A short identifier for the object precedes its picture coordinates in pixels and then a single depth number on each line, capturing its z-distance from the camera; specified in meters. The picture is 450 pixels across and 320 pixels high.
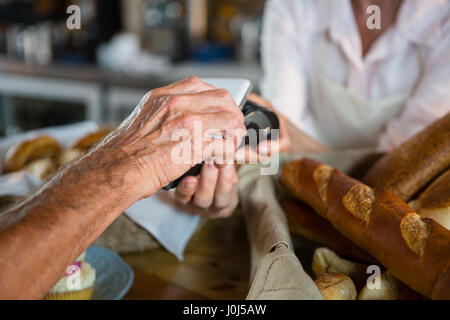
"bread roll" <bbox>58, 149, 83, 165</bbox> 0.93
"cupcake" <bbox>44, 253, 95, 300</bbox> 0.62
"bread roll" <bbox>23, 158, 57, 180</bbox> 0.90
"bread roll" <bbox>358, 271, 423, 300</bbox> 0.48
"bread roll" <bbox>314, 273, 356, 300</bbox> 0.47
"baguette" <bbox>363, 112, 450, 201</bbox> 0.67
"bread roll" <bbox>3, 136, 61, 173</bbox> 1.01
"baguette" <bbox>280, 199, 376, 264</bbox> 0.62
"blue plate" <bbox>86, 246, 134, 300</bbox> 0.63
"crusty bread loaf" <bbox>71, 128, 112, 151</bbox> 0.97
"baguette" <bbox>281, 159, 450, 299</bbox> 0.45
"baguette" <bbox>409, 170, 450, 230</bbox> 0.56
